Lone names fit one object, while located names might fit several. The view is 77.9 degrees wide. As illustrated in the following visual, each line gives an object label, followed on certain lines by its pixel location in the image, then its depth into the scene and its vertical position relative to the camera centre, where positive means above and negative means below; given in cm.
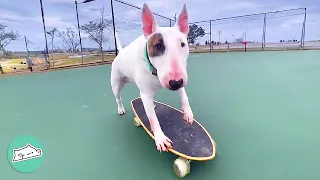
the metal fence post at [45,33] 451 +70
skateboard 95 -44
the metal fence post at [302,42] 802 +54
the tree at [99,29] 587 +96
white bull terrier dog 78 +0
